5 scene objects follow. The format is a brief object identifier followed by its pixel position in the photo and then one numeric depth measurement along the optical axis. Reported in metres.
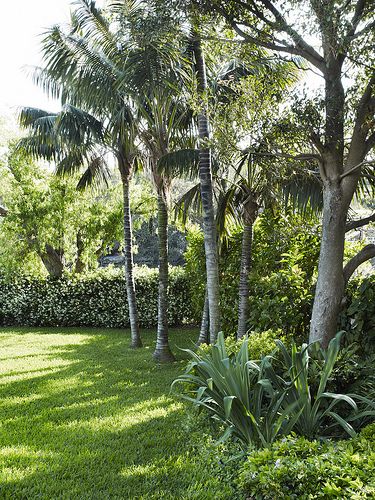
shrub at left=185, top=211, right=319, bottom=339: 7.49
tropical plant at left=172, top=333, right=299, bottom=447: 3.49
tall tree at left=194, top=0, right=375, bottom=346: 5.20
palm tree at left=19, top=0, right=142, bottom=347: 8.23
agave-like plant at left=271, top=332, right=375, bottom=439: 3.55
